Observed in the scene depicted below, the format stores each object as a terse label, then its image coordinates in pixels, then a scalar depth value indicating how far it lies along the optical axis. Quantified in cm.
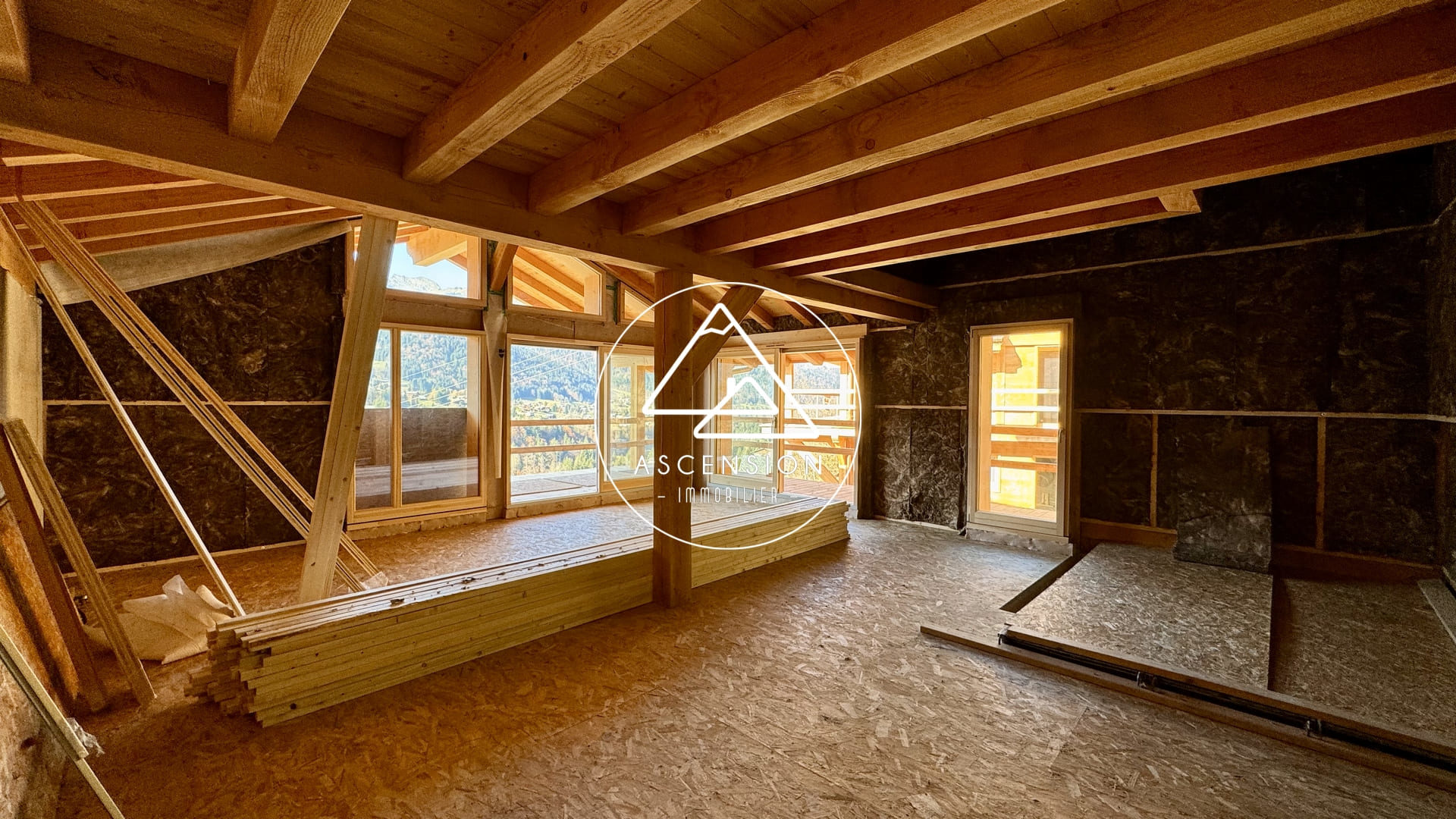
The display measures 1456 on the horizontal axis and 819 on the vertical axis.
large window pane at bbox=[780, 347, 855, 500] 745
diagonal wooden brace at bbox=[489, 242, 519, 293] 611
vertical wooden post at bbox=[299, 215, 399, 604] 281
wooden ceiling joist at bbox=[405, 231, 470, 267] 619
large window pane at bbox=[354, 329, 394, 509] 574
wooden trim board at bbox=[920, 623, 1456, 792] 221
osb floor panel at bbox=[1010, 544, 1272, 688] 296
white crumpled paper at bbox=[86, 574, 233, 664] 309
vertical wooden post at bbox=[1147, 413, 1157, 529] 507
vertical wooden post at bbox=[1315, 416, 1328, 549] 438
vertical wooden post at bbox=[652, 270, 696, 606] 373
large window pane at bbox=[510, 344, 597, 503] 679
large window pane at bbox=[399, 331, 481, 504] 602
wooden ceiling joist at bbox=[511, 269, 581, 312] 680
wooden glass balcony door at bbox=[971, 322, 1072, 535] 549
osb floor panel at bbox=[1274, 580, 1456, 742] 253
